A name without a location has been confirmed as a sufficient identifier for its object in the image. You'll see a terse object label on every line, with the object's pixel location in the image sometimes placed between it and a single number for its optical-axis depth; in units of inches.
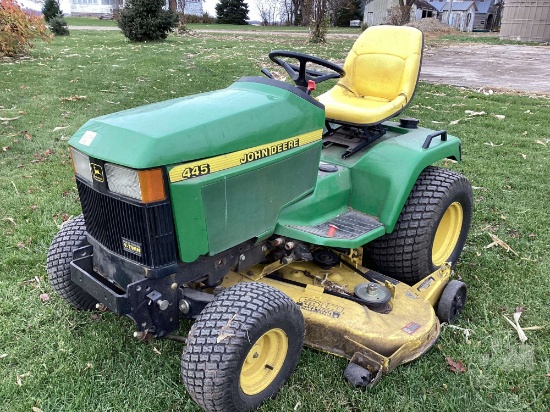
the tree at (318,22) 693.3
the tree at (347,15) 1617.9
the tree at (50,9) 1042.5
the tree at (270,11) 1745.0
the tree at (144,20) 613.6
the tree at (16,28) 450.6
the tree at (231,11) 1587.1
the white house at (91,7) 1863.9
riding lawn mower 88.8
